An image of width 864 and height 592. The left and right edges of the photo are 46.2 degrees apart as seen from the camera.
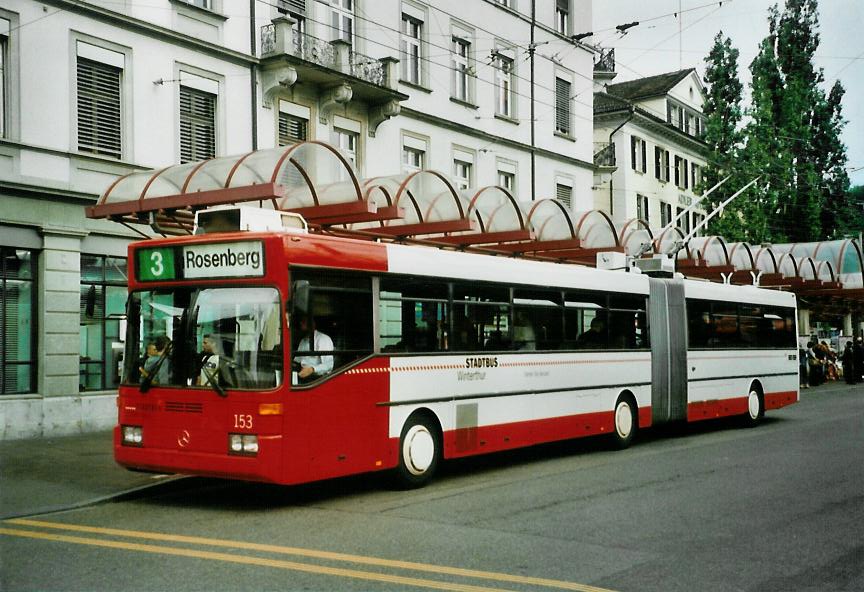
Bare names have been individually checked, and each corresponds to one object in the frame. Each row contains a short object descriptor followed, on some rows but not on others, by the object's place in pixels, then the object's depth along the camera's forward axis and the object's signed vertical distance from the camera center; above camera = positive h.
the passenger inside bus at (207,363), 10.25 -0.16
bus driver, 10.34 -0.03
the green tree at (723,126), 43.75 +9.48
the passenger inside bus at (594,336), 15.70 +0.07
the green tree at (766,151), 43.22 +8.11
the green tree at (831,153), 48.22 +8.77
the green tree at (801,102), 46.38 +10.84
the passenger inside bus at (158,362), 10.62 -0.15
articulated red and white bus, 10.17 -0.15
